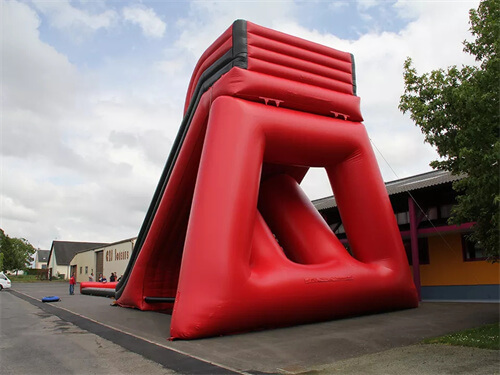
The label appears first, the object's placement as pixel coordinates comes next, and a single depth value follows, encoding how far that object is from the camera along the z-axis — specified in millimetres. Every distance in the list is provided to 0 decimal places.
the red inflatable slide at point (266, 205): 8336
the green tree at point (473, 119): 7082
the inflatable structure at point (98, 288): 20791
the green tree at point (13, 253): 67112
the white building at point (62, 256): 68562
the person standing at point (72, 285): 23859
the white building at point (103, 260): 34584
